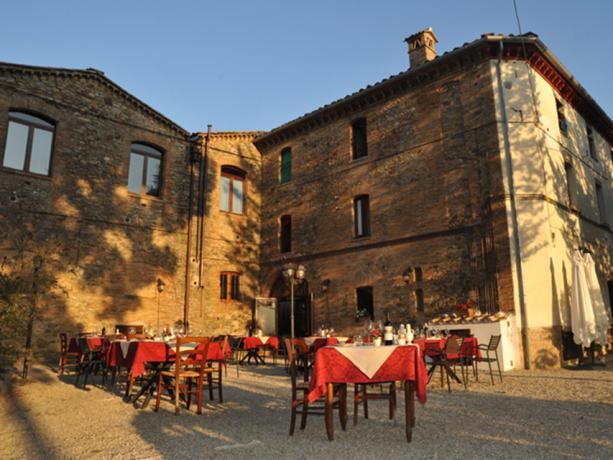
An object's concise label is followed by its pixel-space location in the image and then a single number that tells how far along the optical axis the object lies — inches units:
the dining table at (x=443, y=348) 279.7
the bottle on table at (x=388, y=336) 211.2
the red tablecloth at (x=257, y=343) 472.4
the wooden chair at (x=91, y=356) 319.1
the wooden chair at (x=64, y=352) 374.6
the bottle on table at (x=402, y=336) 219.3
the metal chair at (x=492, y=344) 301.3
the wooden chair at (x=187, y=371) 224.5
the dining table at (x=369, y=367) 173.5
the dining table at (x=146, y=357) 239.5
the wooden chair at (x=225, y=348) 281.0
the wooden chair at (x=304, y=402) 178.1
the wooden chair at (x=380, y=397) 186.5
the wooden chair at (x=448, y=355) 283.8
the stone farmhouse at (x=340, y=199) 461.1
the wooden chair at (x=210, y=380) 250.2
